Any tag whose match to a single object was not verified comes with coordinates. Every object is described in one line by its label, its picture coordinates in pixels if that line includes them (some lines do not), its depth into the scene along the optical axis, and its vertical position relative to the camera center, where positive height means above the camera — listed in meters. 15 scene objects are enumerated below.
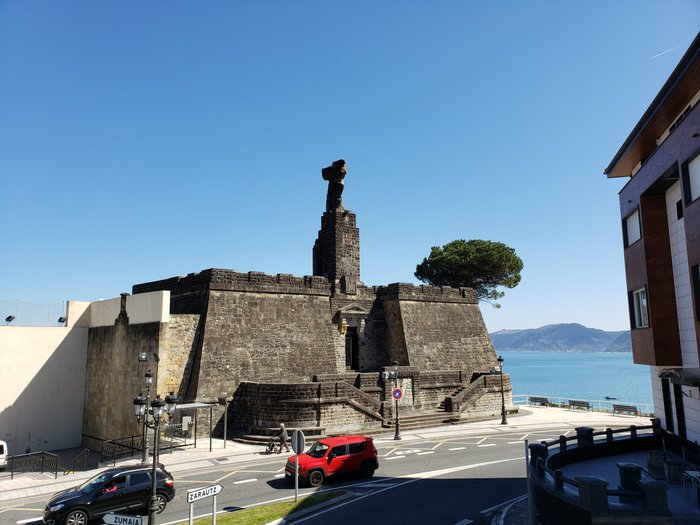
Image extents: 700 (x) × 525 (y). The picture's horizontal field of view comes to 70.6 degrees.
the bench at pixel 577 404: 38.62 -4.97
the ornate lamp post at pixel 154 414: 10.77 -1.93
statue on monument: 33.06 +10.48
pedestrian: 22.23 -4.23
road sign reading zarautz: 10.75 -3.22
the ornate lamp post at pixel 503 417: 28.81 -4.38
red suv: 16.31 -3.91
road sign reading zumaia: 9.47 -3.31
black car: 13.09 -4.15
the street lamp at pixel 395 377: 24.44 -1.88
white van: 23.08 -5.05
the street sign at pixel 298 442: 14.42 -2.85
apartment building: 13.26 +2.94
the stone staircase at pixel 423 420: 27.24 -4.37
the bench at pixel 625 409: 35.03 -4.89
